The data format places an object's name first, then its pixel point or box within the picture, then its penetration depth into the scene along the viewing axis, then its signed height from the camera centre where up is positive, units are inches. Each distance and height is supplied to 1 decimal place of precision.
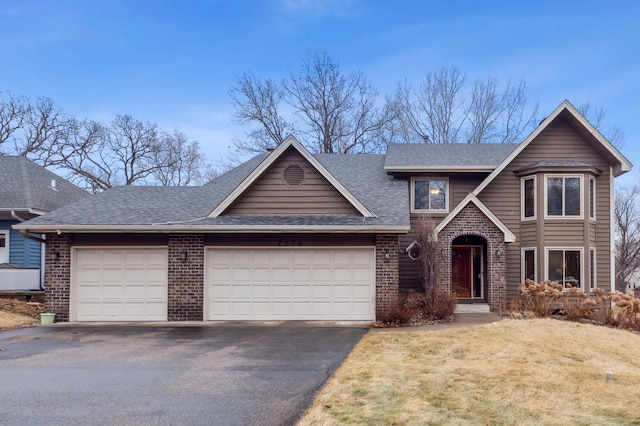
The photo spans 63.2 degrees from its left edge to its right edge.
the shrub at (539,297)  561.6 -71.0
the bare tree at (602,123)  1323.8 +287.4
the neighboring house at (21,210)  686.9 +27.3
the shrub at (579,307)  548.7 -80.0
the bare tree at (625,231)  1342.3 +9.8
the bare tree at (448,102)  1310.3 +337.3
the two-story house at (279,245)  568.1 -15.7
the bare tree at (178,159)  1566.2 +219.1
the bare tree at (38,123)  1425.9 +303.2
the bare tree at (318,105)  1306.7 +327.0
